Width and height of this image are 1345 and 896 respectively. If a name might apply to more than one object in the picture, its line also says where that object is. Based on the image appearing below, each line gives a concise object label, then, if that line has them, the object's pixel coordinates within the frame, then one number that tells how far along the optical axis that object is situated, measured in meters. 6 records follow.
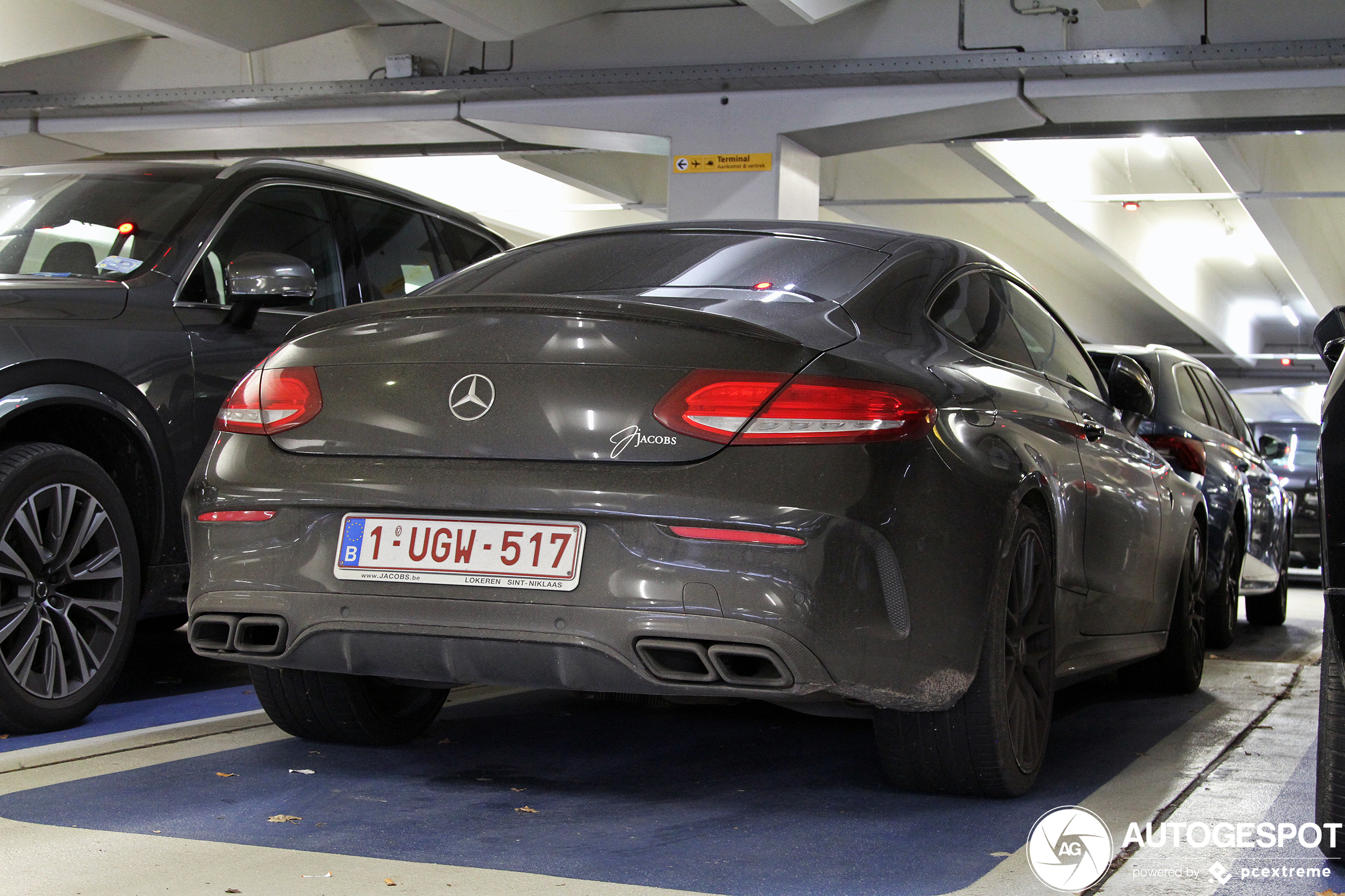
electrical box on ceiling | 11.70
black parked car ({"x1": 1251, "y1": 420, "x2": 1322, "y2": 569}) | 15.03
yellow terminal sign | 11.02
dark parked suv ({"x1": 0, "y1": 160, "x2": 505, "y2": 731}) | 3.93
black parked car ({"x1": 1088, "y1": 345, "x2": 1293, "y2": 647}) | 6.78
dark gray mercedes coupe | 2.79
